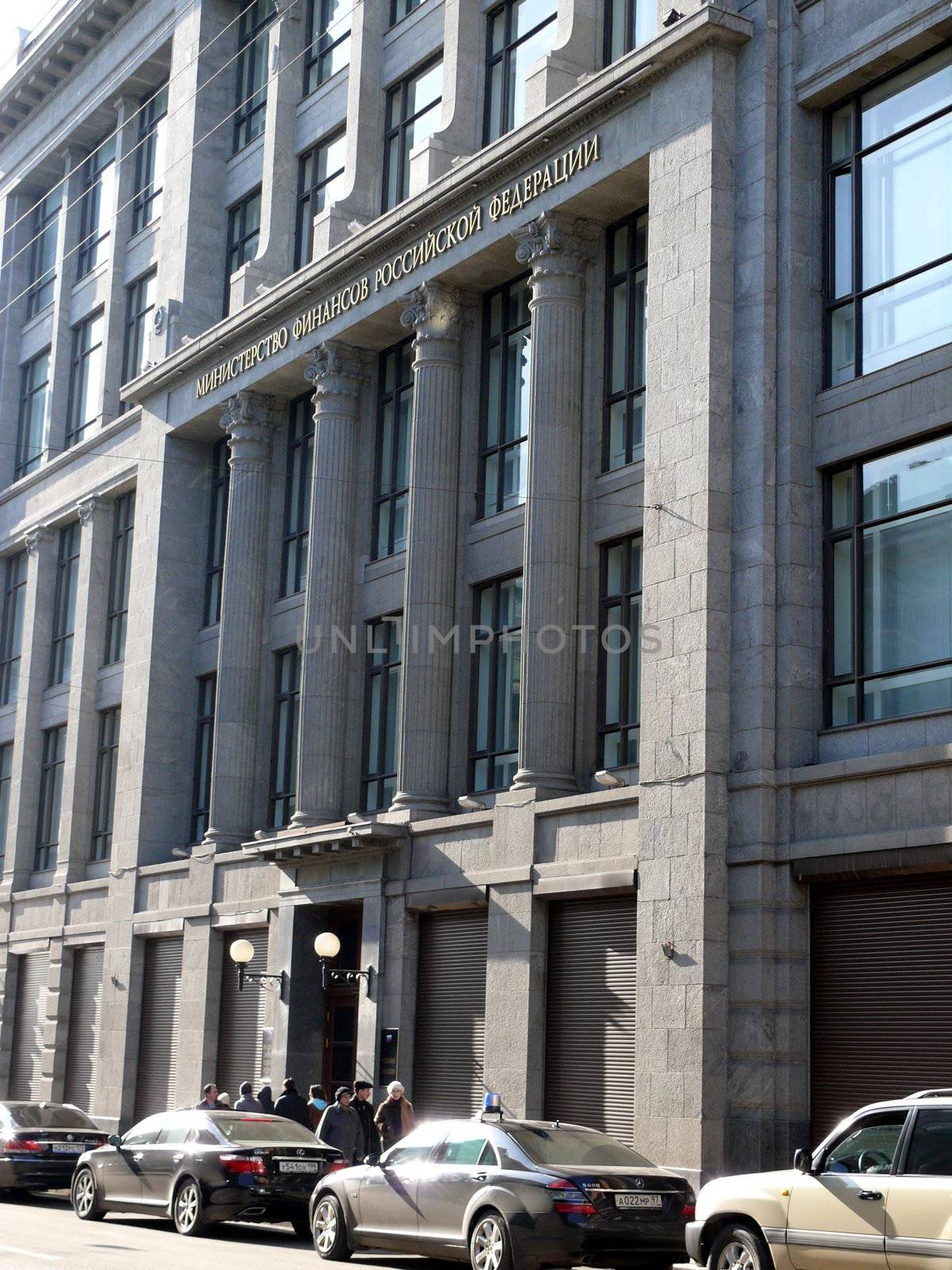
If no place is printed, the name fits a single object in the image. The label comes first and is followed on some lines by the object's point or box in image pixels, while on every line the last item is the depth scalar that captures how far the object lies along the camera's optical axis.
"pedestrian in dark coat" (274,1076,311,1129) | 27.45
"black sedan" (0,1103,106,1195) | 26.62
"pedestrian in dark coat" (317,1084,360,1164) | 24.09
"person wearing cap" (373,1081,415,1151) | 24.86
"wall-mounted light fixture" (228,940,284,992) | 31.98
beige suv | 13.55
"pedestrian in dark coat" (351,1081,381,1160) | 25.48
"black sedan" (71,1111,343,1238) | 21.52
